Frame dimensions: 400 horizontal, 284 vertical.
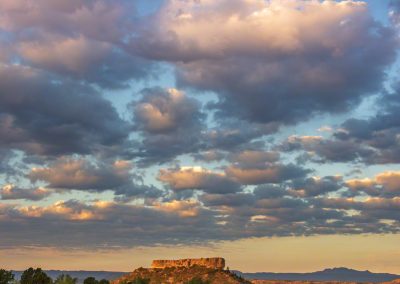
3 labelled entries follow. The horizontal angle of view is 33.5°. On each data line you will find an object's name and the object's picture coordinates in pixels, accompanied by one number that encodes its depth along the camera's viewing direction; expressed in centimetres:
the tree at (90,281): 16059
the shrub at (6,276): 16788
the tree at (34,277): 16912
